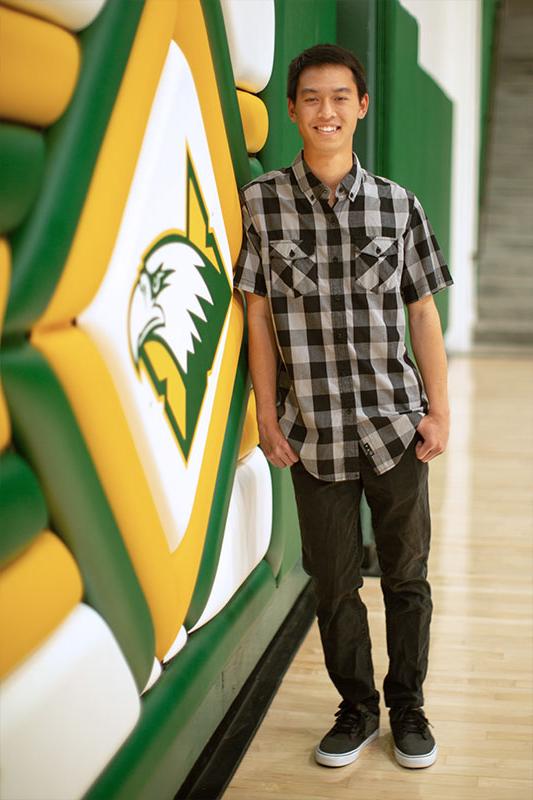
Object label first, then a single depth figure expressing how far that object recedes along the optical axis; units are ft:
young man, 18.28
